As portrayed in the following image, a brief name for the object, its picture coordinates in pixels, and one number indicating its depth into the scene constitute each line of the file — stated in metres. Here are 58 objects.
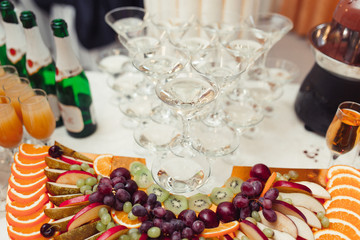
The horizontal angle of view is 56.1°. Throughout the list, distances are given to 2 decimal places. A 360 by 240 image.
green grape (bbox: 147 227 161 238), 0.77
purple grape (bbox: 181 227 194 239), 0.77
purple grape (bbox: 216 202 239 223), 0.83
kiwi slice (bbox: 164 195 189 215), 0.88
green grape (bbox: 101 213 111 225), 0.81
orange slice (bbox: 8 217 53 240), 0.81
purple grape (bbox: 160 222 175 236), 0.77
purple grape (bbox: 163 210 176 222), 0.80
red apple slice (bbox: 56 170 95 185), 0.92
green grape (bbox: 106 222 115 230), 0.81
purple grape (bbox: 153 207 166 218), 0.79
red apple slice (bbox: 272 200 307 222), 0.82
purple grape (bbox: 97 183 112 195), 0.83
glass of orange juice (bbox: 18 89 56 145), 1.03
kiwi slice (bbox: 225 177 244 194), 0.94
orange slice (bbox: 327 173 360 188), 0.95
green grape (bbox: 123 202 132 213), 0.83
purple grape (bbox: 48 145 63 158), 1.00
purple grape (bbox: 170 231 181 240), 0.76
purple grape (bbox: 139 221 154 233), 0.78
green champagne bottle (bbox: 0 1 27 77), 1.12
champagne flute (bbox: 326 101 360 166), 0.94
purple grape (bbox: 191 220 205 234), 0.77
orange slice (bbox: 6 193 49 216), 0.87
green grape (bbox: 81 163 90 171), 0.97
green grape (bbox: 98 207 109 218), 0.82
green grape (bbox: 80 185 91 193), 0.89
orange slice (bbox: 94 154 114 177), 0.98
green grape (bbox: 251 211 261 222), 0.82
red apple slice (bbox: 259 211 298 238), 0.79
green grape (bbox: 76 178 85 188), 0.90
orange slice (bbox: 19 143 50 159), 1.02
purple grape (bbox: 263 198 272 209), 0.80
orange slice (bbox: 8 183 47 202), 0.90
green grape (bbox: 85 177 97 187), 0.91
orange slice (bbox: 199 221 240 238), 0.78
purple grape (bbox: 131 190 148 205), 0.84
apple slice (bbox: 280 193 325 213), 0.87
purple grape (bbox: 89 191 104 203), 0.83
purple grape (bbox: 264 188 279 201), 0.82
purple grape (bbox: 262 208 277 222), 0.79
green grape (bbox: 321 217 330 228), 0.84
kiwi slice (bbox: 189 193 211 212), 0.89
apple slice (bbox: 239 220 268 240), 0.76
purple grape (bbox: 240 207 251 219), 0.82
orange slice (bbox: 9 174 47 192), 0.93
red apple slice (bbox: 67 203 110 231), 0.80
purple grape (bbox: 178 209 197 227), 0.79
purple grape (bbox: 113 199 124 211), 0.84
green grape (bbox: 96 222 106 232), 0.81
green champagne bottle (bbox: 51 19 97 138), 1.11
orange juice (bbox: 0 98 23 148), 1.01
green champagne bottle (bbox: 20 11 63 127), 1.08
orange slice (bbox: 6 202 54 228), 0.84
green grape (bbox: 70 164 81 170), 0.96
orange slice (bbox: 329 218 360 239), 0.82
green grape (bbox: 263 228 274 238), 0.78
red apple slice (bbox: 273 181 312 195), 0.89
